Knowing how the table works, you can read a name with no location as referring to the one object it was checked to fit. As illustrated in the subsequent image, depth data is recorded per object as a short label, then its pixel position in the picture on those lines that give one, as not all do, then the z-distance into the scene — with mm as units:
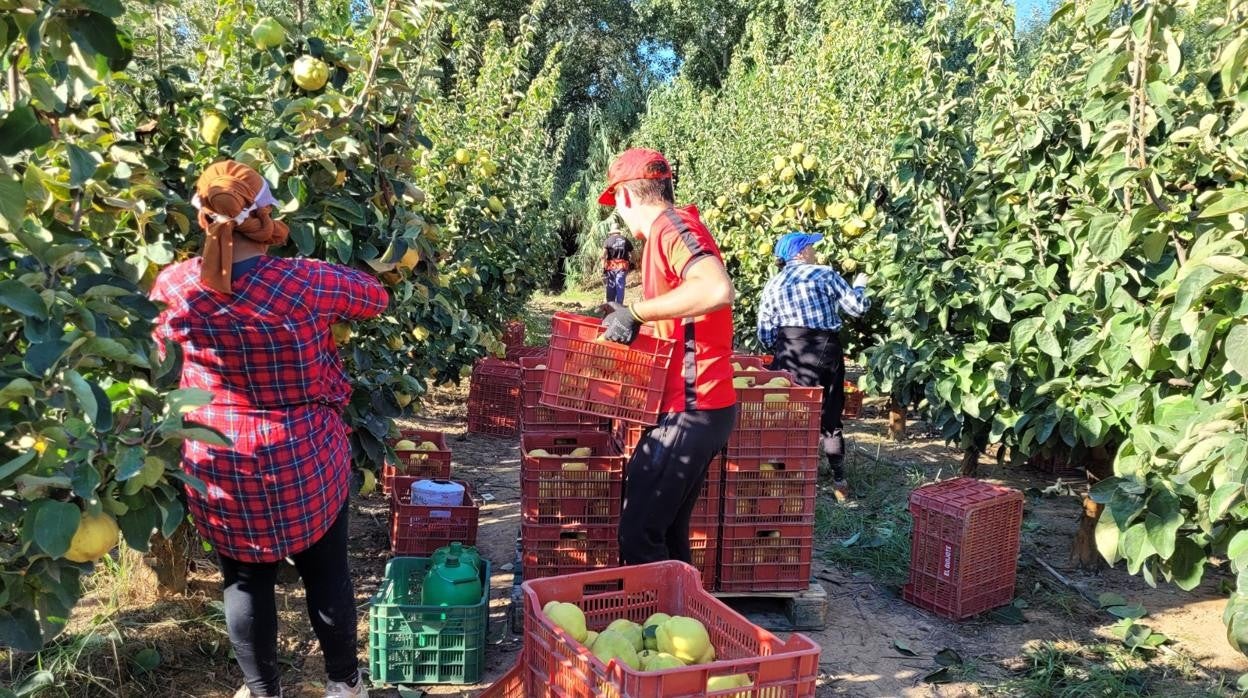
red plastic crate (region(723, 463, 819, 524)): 3822
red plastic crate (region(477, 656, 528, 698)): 2506
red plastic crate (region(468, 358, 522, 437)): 7277
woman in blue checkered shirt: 5586
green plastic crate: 3221
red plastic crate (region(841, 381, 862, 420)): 7926
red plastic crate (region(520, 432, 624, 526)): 3693
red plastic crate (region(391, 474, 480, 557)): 4180
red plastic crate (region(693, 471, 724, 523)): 3807
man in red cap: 2920
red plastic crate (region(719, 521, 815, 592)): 3852
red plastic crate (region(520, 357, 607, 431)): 4488
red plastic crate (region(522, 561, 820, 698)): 2039
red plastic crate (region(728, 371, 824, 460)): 3789
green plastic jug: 3307
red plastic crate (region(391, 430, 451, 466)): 4828
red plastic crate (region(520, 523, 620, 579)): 3744
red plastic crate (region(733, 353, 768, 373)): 4559
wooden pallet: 3936
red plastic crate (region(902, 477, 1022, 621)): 4066
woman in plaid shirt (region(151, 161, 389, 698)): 2297
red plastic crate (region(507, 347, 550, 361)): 7940
